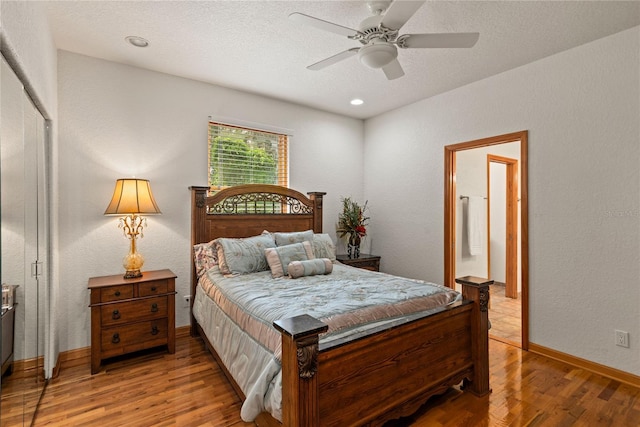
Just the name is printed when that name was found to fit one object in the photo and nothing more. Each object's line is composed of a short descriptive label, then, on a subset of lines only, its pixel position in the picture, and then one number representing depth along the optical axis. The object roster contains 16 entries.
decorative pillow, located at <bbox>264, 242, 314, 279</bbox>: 2.95
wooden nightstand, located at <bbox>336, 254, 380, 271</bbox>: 4.11
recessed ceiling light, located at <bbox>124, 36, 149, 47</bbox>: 2.63
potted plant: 4.37
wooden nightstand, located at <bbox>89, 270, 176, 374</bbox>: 2.59
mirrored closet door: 1.47
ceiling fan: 1.82
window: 3.67
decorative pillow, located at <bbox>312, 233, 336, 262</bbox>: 3.47
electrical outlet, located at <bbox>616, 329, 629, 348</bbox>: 2.50
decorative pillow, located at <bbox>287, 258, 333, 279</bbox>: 2.88
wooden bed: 1.42
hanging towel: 4.82
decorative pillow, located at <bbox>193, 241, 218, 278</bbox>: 3.16
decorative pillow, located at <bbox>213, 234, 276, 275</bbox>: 2.97
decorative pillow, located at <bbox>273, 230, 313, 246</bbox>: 3.39
